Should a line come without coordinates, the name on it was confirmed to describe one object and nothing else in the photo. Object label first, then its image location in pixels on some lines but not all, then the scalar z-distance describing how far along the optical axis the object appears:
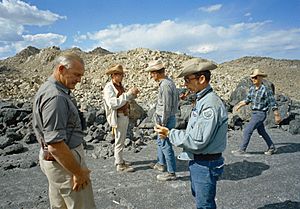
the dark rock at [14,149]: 7.57
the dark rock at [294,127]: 8.89
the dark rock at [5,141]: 7.95
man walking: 6.32
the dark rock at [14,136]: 8.60
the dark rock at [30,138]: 8.45
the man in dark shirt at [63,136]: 2.42
